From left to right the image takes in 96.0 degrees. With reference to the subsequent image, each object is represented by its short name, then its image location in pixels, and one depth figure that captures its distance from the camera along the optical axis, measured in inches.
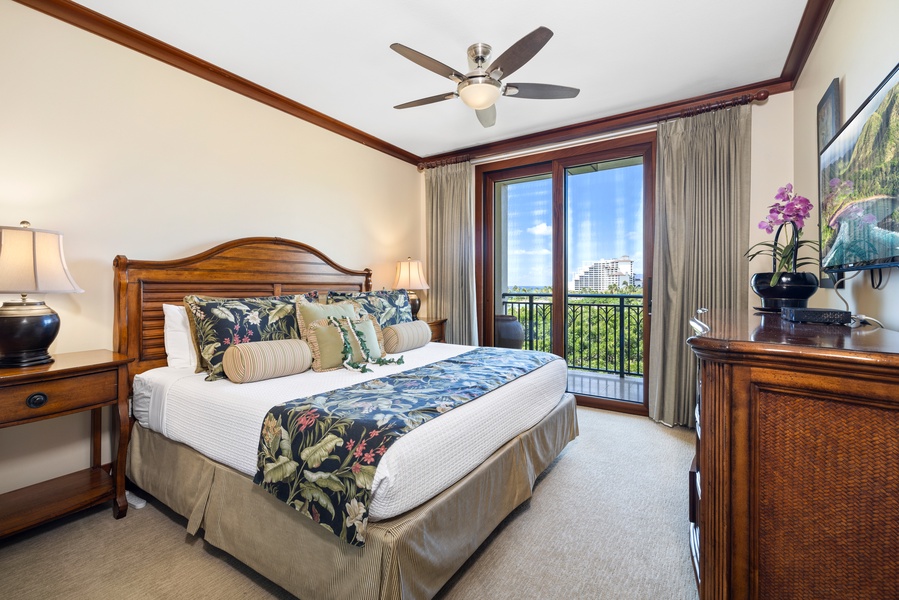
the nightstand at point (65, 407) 68.9
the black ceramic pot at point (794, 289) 64.6
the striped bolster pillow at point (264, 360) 80.7
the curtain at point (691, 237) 123.6
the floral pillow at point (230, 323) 87.1
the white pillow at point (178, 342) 96.0
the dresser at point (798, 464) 32.5
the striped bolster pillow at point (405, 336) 117.1
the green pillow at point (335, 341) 93.4
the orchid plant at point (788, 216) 69.3
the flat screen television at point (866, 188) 50.1
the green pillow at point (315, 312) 98.7
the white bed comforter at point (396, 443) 53.7
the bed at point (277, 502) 52.8
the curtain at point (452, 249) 176.7
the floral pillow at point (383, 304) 122.7
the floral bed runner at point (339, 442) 51.6
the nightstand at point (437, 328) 169.9
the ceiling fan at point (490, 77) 78.4
